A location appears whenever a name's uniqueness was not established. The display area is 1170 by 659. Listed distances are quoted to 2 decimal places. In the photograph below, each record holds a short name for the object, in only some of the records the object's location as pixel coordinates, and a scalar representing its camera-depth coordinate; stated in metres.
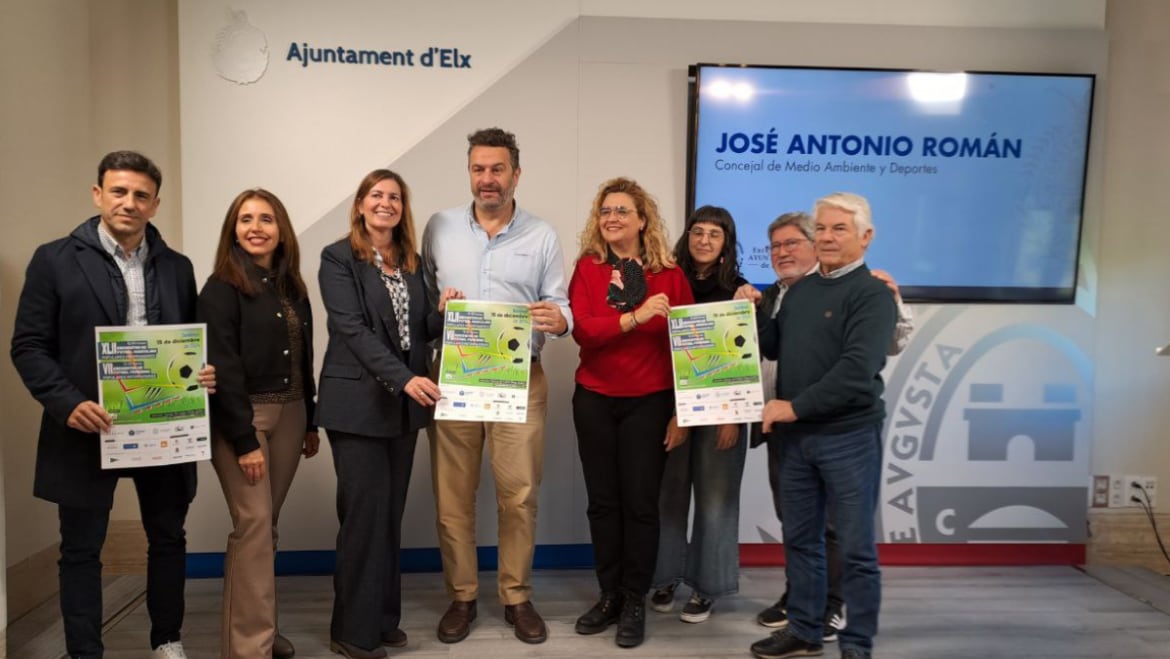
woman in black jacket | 2.52
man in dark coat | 2.34
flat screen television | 3.75
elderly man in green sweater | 2.56
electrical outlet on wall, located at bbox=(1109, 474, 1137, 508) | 4.06
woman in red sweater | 2.89
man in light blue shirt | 2.93
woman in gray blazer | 2.68
